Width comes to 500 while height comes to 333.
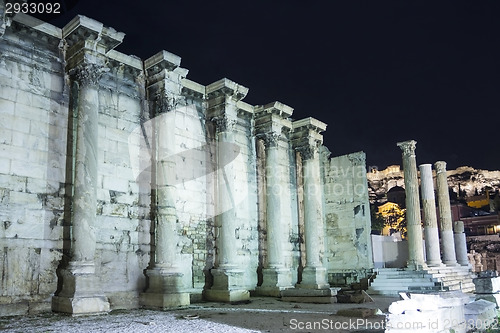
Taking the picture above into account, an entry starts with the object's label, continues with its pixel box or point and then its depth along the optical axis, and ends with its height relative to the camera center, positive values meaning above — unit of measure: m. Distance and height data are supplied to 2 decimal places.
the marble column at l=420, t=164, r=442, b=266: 22.03 +1.12
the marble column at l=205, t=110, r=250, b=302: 13.58 +0.52
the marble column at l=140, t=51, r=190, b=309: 11.80 +1.58
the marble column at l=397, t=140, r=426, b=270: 20.38 +1.84
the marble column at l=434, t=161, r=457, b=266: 24.19 +1.28
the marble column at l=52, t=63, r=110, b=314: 9.84 +1.01
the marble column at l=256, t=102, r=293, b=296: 15.72 +1.39
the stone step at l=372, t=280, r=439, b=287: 17.27 -1.59
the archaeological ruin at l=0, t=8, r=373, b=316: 10.27 +1.78
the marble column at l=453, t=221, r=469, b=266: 27.59 -0.28
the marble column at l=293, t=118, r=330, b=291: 16.56 +1.62
